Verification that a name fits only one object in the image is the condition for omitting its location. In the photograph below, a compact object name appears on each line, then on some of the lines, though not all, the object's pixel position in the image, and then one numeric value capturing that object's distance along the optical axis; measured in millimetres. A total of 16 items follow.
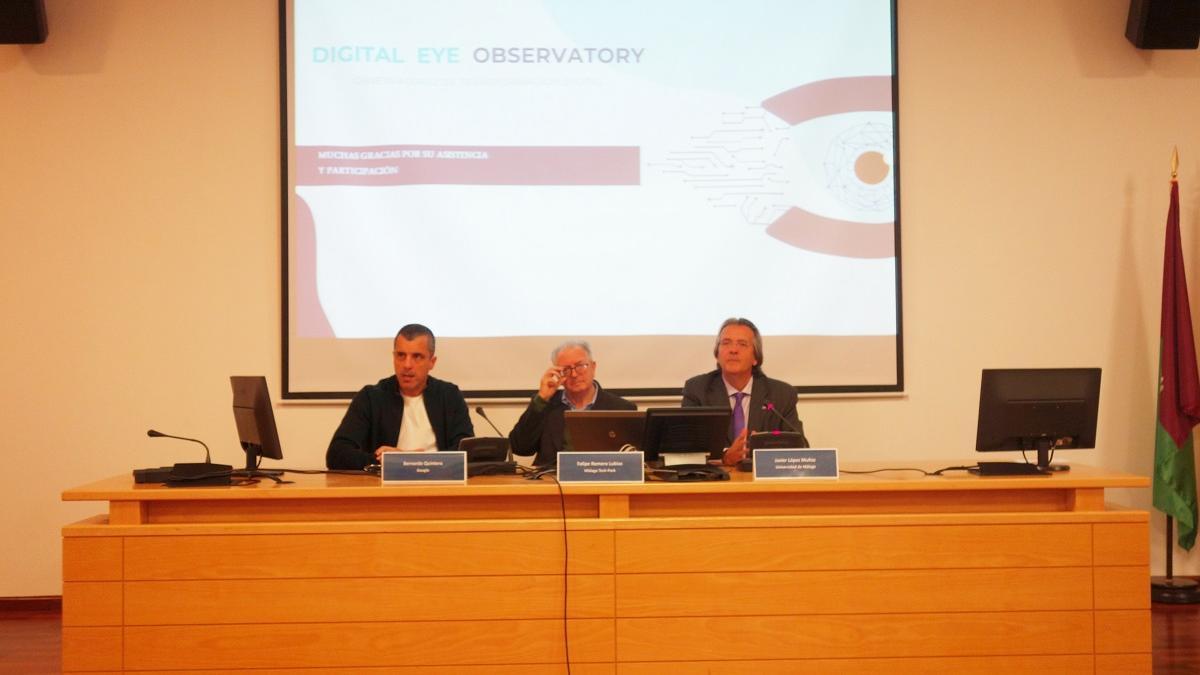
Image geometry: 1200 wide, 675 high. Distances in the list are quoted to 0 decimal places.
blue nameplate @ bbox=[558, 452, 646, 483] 2910
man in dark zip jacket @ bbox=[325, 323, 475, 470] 3938
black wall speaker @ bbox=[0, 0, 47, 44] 4453
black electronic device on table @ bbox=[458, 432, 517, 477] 3246
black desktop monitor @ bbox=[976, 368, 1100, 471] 3168
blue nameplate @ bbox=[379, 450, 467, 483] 2925
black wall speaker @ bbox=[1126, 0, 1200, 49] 4680
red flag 4637
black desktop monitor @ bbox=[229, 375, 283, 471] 3176
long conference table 2801
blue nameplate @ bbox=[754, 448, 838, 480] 2947
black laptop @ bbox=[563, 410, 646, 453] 3119
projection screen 4648
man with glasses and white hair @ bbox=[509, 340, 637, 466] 4004
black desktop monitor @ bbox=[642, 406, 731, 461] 3125
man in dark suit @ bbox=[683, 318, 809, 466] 4012
